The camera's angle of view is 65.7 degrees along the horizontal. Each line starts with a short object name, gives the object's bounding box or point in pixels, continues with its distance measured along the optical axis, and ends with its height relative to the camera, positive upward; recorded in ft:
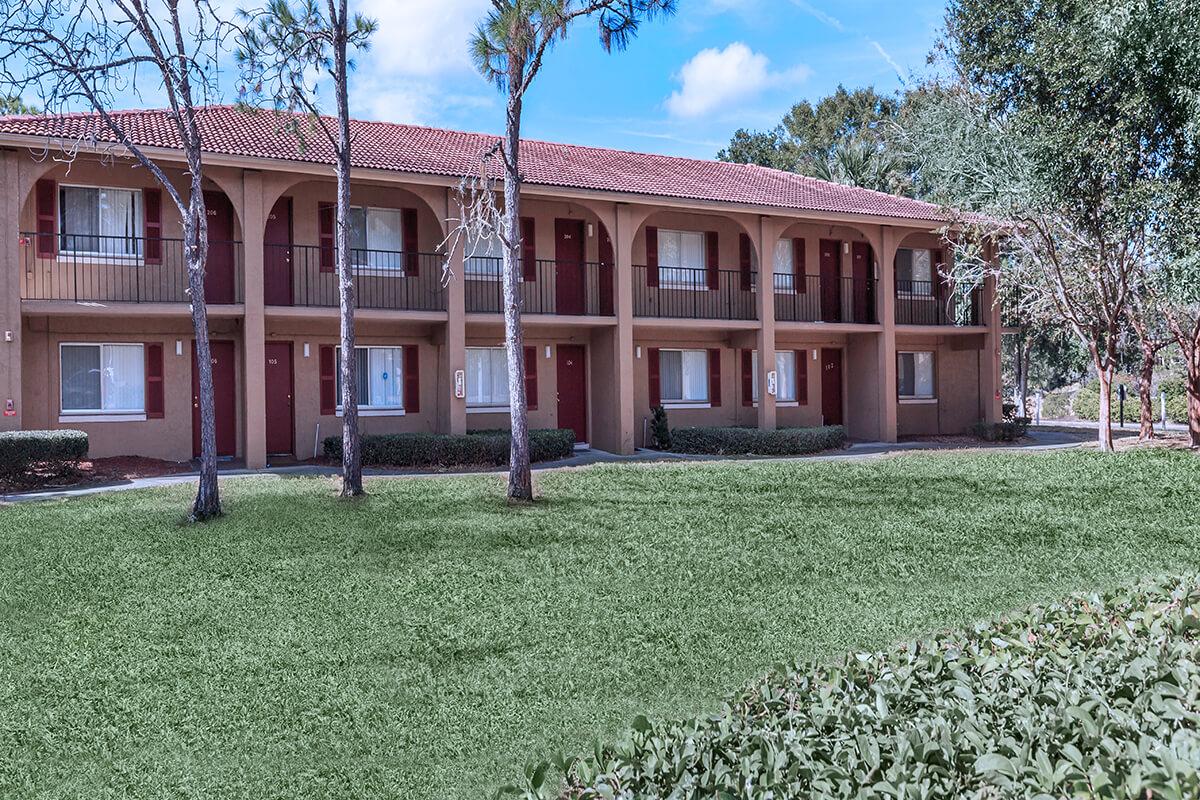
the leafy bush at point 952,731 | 8.13 -3.45
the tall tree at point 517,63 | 39.68 +14.84
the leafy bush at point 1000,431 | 79.36 -3.33
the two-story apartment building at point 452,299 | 55.62 +7.39
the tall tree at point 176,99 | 36.04 +12.17
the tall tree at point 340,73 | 41.45 +15.23
